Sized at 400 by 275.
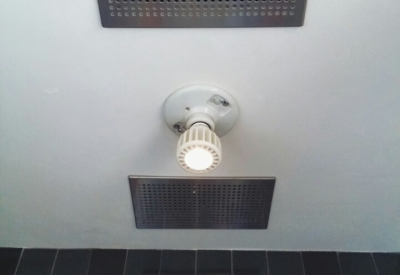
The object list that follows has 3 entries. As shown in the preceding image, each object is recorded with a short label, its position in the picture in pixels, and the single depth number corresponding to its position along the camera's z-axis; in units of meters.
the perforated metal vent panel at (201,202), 1.26
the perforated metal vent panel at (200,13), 0.86
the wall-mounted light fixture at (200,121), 0.94
